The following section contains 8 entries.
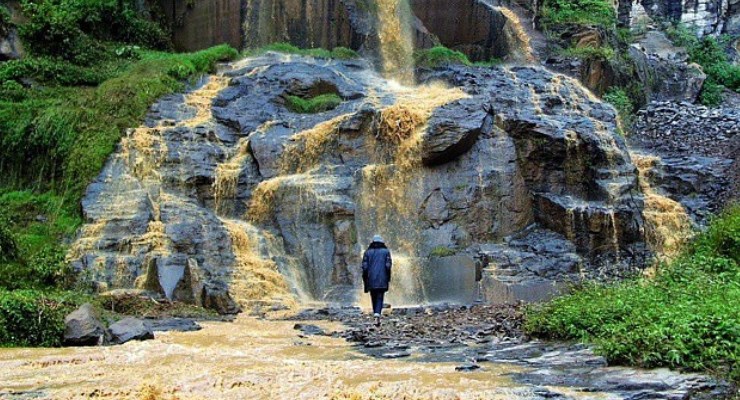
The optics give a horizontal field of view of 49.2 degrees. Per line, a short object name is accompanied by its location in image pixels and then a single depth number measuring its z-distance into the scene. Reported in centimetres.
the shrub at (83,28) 2653
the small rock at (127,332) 1098
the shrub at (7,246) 1523
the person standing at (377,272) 1429
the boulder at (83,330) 1079
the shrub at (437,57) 2672
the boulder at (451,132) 1992
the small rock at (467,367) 816
